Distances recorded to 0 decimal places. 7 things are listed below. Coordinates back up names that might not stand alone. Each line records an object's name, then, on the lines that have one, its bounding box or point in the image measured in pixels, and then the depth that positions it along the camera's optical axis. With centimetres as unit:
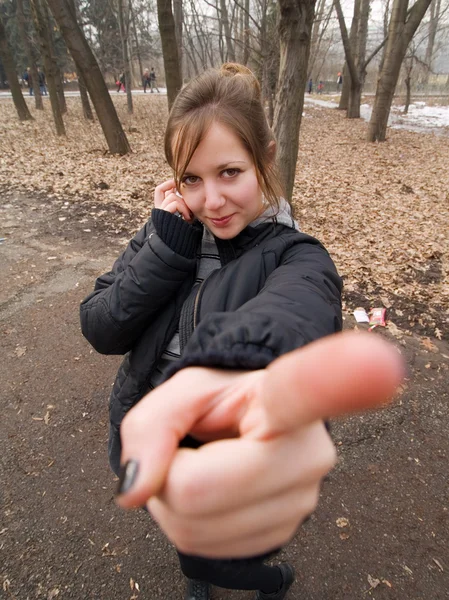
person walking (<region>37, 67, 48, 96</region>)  3100
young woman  49
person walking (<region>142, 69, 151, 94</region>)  3456
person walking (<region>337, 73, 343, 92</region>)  4078
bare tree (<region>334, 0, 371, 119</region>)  1689
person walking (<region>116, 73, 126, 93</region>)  3275
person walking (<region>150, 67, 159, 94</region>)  3525
